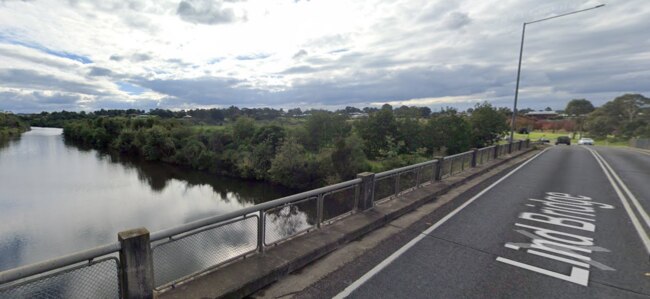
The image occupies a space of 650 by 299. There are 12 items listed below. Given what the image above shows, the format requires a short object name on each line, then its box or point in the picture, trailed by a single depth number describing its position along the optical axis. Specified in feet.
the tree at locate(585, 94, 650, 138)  208.44
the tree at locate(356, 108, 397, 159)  132.26
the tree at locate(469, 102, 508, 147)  110.63
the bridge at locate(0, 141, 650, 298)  11.00
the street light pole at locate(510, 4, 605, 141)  61.71
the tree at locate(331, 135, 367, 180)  101.96
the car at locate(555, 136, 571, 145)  150.92
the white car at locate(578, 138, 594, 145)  165.78
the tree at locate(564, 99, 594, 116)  286.40
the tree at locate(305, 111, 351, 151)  159.22
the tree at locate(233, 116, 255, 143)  169.17
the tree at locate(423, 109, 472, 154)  109.91
